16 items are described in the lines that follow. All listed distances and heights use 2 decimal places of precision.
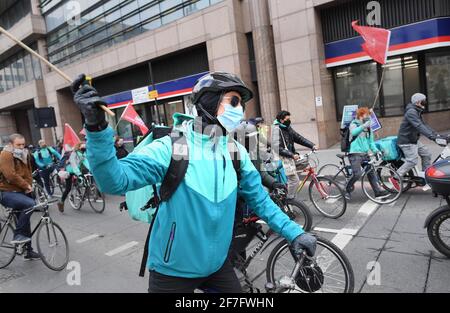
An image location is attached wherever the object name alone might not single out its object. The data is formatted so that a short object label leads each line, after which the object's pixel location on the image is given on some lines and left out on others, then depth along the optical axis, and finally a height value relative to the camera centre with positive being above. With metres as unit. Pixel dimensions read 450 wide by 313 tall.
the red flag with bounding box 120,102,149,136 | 8.95 +0.36
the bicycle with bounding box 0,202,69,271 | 4.71 -1.41
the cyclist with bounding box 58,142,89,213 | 8.38 -0.72
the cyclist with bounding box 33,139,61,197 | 10.16 -0.60
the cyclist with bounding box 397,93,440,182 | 6.25 -0.73
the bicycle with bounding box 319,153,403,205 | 6.26 -1.44
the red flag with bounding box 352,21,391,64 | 8.56 +1.42
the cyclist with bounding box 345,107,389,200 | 6.35 -0.85
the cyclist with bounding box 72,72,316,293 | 1.91 -0.42
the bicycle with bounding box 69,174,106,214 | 8.12 -1.38
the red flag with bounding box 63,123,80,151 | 8.66 -0.04
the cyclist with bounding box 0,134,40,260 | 4.86 -0.61
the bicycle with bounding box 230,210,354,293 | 2.67 -1.28
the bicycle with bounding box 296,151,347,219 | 5.71 -1.48
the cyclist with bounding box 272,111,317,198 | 6.10 -0.58
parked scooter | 3.57 -1.35
